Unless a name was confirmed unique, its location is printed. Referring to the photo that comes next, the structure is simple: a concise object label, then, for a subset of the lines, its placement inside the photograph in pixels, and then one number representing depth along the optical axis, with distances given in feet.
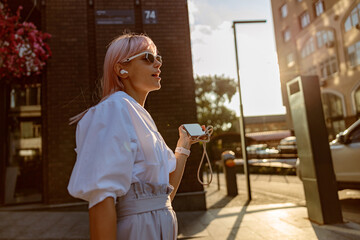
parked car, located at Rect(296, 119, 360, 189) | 22.70
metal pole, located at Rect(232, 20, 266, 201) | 29.19
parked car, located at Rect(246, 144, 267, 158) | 86.31
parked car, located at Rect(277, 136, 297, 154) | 68.26
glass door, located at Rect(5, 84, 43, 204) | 26.37
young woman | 3.78
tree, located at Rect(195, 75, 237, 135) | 112.16
